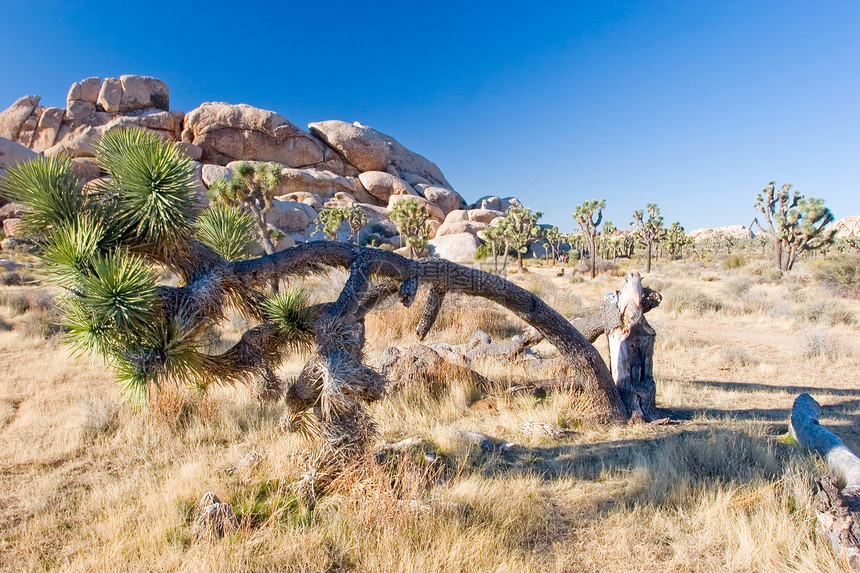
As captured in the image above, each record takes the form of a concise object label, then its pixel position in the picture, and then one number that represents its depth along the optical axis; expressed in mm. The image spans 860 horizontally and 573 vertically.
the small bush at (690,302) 14359
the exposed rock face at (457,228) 52562
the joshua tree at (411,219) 32438
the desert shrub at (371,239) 46156
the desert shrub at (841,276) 17031
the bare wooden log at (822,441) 3418
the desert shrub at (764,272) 22686
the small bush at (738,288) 16766
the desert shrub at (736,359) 8534
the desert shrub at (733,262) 31375
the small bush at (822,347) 8625
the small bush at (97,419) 5200
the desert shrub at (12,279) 17016
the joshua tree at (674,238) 48566
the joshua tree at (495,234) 35500
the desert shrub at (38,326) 10344
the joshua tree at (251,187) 19484
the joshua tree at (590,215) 35469
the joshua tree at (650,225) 39638
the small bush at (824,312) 11953
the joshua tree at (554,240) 54375
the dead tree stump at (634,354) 5742
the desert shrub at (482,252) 45094
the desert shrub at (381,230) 50662
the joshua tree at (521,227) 34594
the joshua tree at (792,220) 26609
